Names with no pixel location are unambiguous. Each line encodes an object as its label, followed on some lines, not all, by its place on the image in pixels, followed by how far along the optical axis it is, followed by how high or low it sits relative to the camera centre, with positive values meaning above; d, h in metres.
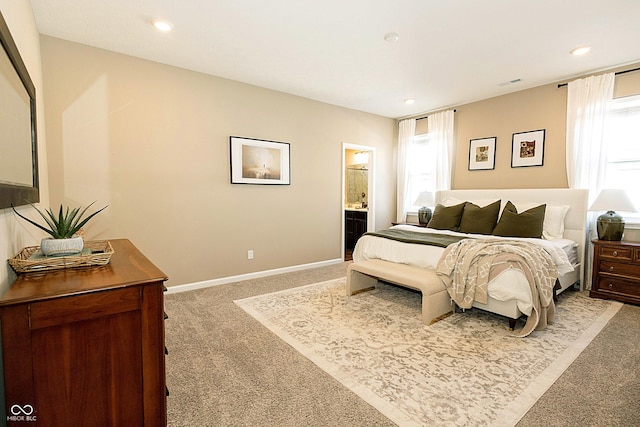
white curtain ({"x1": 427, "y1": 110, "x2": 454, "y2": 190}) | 5.20 +0.95
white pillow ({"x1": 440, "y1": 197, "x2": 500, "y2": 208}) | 4.41 -0.03
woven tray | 1.27 -0.29
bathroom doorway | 5.82 +0.11
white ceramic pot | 1.49 -0.24
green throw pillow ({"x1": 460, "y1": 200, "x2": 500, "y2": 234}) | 4.03 -0.25
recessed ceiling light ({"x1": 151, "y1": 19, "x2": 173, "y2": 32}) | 2.69 +1.56
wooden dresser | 1.00 -0.55
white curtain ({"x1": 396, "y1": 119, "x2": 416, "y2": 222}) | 5.81 +0.74
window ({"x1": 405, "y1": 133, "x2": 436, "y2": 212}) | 5.52 +0.61
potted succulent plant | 1.49 -0.21
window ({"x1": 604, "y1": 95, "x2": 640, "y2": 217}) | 3.50 +0.64
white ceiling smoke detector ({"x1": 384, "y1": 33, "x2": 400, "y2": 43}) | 2.88 +1.55
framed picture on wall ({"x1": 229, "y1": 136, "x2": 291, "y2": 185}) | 4.12 +0.54
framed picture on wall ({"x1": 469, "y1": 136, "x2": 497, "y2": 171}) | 4.73 +0.74
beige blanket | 2.60 -0.63
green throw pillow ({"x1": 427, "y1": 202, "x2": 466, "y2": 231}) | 4.41 -0.26
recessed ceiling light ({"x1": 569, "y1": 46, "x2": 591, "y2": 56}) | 3.14 +1.57
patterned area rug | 1.79 -1.17
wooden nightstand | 3.23 -0.77
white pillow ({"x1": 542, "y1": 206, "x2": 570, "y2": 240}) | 3.79 -0.28
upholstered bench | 2.82 -0.80
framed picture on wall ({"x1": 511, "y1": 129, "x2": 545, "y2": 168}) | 4.24 +0.74
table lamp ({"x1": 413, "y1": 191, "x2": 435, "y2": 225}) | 5.20 -0.07
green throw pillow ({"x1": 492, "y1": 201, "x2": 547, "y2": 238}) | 3.67 -0.28
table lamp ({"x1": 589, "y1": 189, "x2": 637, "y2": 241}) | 3.27 -0.09
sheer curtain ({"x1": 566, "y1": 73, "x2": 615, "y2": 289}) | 3.65 +0.81
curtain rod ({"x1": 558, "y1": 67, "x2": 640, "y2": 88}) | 3.45 +1.49
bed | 2.67 -0.62
